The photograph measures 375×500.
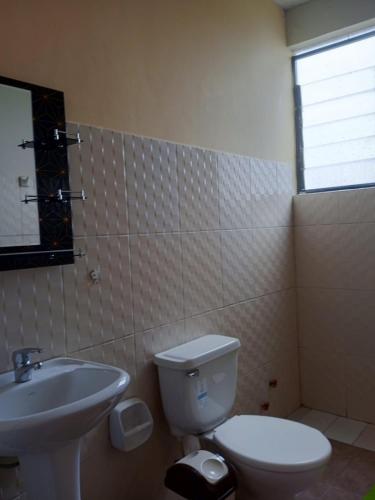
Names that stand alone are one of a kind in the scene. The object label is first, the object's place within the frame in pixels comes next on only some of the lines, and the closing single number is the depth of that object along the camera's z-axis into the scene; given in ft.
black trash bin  4.89
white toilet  5.00
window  8.69
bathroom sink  3.32
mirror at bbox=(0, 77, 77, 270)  4.27
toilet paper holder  5.22
